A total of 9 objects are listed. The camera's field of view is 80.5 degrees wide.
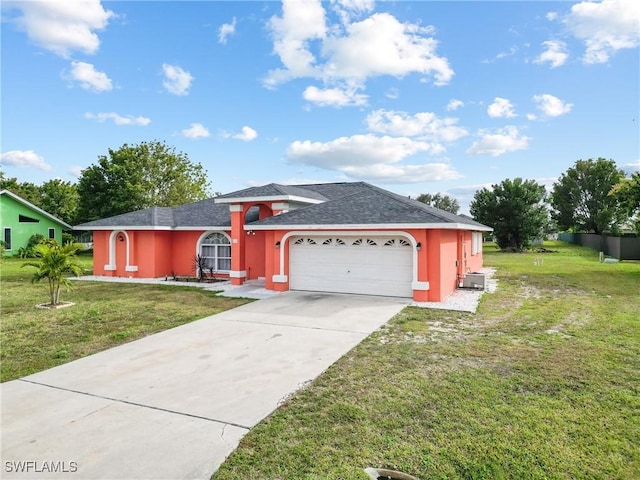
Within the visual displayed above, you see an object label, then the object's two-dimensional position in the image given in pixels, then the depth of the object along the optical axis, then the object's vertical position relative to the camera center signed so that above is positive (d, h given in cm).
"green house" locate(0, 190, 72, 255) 2967 +247
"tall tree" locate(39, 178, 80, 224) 4475 +653
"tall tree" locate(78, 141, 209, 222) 3641 +686
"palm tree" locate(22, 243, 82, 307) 1155 -42
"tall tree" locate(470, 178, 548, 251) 3881 +342
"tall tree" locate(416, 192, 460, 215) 6544 +775
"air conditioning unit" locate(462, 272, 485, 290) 1482 -144
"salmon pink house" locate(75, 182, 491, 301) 1236 +18
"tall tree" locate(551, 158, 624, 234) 4447 +590
